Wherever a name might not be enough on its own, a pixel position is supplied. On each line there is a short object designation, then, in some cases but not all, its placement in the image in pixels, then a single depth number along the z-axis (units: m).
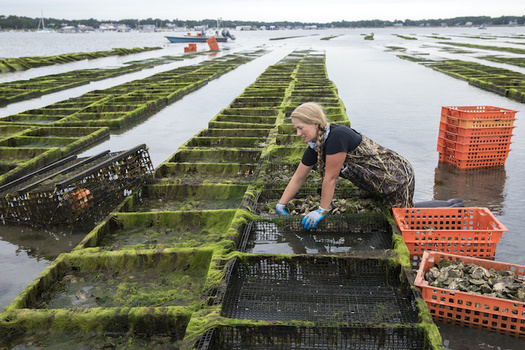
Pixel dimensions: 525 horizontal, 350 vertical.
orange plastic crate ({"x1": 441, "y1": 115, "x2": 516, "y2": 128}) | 7.75
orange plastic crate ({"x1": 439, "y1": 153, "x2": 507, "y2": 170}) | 8.29
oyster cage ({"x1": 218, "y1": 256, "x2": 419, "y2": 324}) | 3.77
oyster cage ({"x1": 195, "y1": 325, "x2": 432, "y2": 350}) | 3.32
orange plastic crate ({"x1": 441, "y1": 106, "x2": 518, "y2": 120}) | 7.84
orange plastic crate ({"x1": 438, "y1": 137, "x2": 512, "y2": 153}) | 8.12
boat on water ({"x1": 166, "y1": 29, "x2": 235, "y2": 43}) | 77.25
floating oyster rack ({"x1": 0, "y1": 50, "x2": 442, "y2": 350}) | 3.39
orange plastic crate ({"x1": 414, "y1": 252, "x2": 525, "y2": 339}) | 3.57
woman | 4.46
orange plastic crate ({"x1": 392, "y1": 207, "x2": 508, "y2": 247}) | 4.58
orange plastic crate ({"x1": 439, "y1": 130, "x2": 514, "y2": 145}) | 7.98
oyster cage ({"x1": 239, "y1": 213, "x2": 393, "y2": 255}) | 5.04
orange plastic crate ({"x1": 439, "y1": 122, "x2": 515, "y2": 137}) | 7.84
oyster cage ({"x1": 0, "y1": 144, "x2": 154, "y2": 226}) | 5.97
